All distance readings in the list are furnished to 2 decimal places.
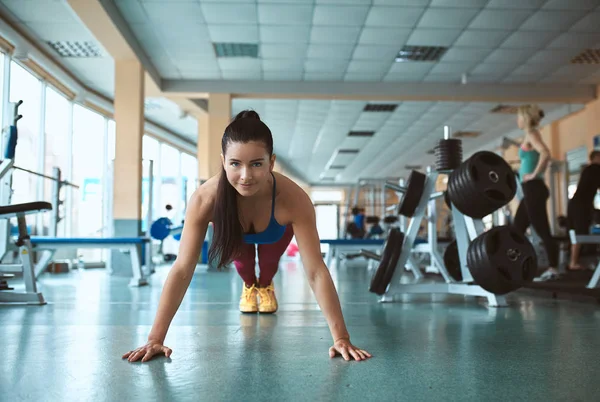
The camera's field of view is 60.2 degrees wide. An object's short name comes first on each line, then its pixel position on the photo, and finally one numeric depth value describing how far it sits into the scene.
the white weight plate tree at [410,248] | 2.89
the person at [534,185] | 3.71
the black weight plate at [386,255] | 2.79
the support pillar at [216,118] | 7.18
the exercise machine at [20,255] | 2.75
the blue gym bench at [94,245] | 4.00
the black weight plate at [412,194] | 2.88
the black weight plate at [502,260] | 2.50
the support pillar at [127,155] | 5.83
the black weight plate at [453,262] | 3.41
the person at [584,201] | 4.05
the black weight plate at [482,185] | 2.55
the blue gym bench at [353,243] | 4.45
